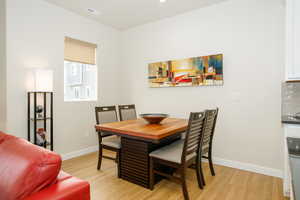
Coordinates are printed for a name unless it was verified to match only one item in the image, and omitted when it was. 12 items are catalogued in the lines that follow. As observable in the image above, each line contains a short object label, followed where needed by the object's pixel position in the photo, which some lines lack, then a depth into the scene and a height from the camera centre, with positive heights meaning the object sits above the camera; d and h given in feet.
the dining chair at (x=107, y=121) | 8.21 -1.24
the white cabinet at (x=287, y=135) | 5.78 -1.24
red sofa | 2.87 -1.37
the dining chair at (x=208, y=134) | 7.21 -1.57
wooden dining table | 6.68 -1.91
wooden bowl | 8.26 -0.92
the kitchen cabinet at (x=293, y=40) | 5.88 +1.98
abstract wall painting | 9.68 +1.62
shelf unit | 8.68 -0.93
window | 11.03 +1.93
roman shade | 10.84 +3.12
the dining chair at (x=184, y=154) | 6.20 -2.15
